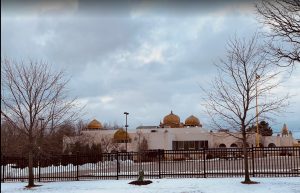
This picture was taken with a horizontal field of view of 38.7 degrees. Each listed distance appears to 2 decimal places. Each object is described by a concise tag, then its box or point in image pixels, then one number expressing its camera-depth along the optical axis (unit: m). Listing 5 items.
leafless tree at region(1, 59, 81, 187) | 19.20
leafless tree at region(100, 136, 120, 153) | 61.06
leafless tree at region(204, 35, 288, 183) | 18.28
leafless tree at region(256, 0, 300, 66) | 13.20
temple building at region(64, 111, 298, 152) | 66.75
